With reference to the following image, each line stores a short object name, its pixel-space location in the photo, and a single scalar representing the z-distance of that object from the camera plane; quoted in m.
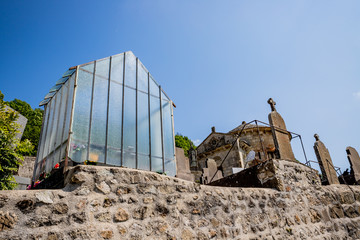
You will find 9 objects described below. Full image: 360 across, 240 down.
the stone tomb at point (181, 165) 5.57
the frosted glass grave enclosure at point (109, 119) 3.51
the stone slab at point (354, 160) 7.38
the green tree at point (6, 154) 5.10
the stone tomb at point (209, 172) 7.34
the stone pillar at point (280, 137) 4.98
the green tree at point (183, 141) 31.09
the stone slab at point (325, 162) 6.00
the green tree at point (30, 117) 21.08
